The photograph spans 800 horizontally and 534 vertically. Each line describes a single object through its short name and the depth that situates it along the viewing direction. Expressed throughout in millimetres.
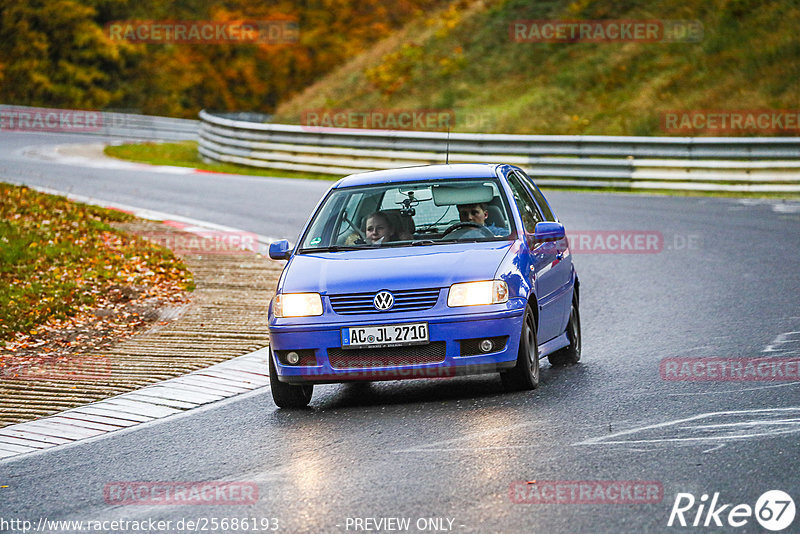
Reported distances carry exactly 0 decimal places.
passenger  18500
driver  18609
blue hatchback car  16328
